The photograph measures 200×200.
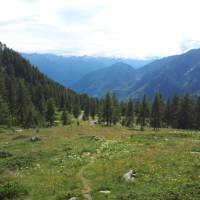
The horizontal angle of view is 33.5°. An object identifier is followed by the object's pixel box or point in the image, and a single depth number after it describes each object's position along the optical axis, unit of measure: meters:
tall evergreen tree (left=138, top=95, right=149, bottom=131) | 99.19
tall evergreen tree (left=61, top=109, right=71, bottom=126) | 114.56
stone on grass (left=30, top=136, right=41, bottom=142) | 51.97
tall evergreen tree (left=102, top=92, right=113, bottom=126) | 103.75
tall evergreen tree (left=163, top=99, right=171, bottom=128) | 109.38
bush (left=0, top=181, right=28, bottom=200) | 24.55
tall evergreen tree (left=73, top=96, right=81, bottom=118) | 144.38
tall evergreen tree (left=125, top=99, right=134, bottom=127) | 113.31
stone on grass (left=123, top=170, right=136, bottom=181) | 25.03
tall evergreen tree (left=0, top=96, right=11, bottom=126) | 87.06
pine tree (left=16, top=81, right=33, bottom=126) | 105.59
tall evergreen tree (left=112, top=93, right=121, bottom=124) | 117.66
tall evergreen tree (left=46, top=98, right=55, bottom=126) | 108.19
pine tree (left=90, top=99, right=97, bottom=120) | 161.75
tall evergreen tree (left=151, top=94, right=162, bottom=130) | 97.75
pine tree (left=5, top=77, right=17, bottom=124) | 105.00
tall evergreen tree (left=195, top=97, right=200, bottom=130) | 97.69
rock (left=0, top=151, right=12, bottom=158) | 40.81
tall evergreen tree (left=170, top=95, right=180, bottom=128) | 106.53
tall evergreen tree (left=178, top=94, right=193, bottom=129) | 98.25
